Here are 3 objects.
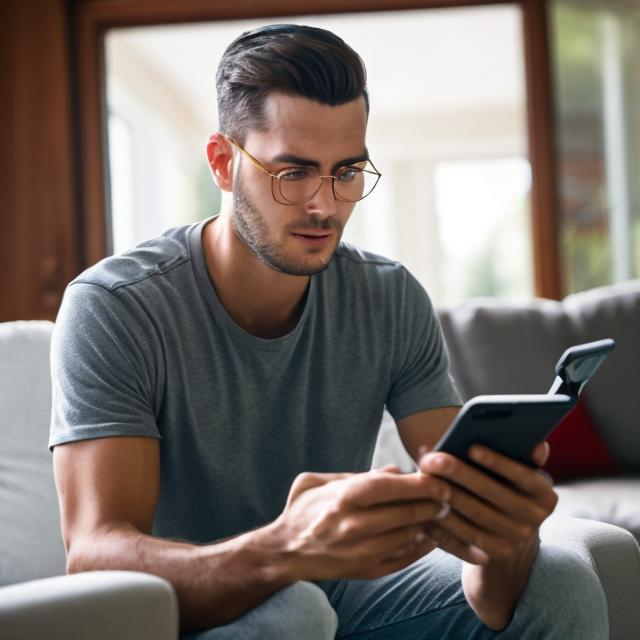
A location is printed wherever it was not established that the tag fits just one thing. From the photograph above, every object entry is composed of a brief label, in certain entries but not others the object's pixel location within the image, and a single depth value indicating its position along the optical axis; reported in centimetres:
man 113
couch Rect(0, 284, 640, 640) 98
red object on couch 257
